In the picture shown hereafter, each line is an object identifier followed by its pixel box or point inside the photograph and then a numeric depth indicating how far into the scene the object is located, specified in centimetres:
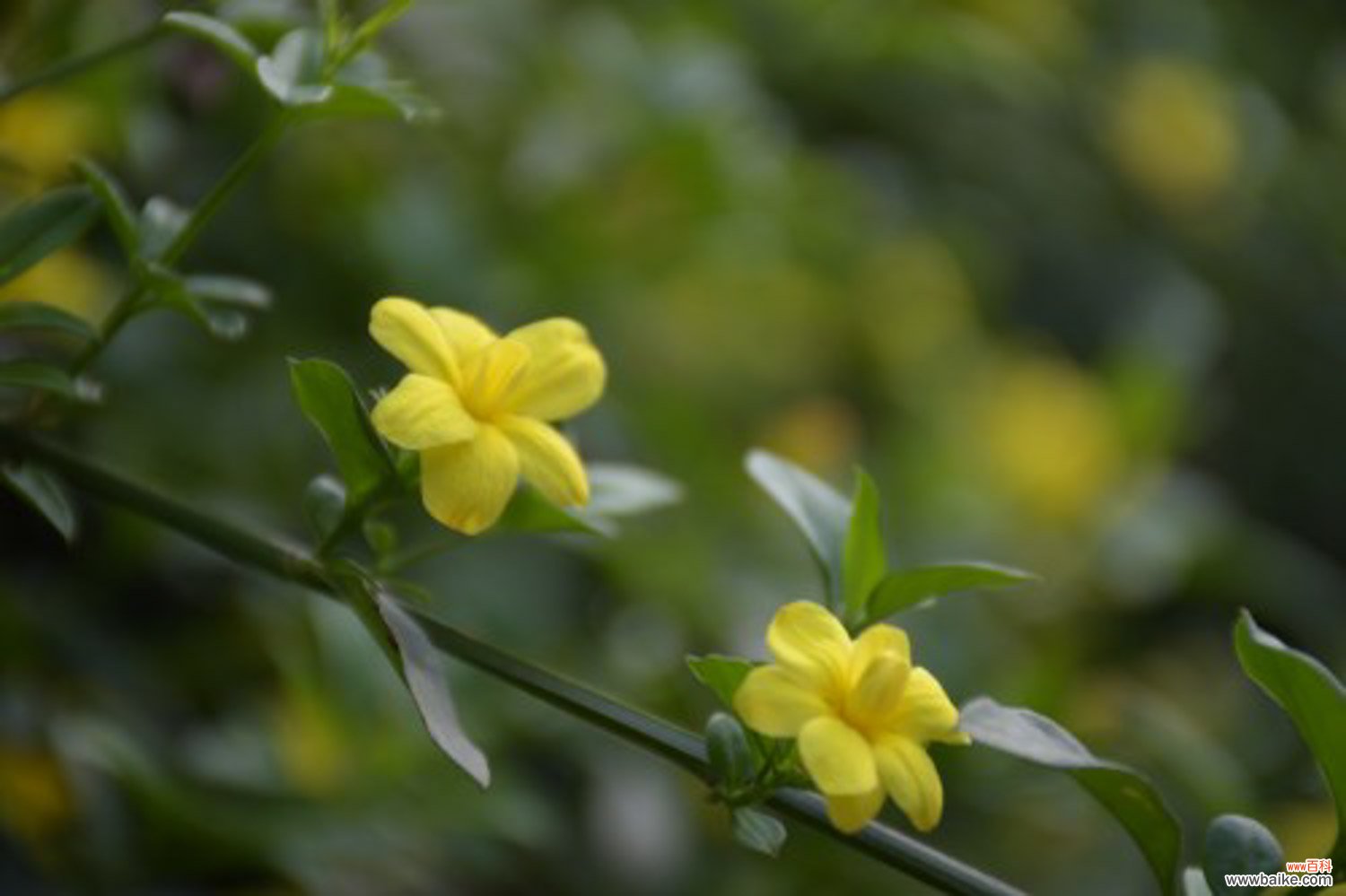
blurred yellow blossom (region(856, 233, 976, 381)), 159
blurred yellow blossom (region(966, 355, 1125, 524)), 151
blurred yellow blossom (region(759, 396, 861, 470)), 134
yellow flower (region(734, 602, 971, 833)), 82
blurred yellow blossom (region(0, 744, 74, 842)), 98
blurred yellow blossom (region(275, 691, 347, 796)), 101
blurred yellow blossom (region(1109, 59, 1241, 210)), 200
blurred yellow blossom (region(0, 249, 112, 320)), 103
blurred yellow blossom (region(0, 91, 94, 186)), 102
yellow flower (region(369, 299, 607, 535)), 83
